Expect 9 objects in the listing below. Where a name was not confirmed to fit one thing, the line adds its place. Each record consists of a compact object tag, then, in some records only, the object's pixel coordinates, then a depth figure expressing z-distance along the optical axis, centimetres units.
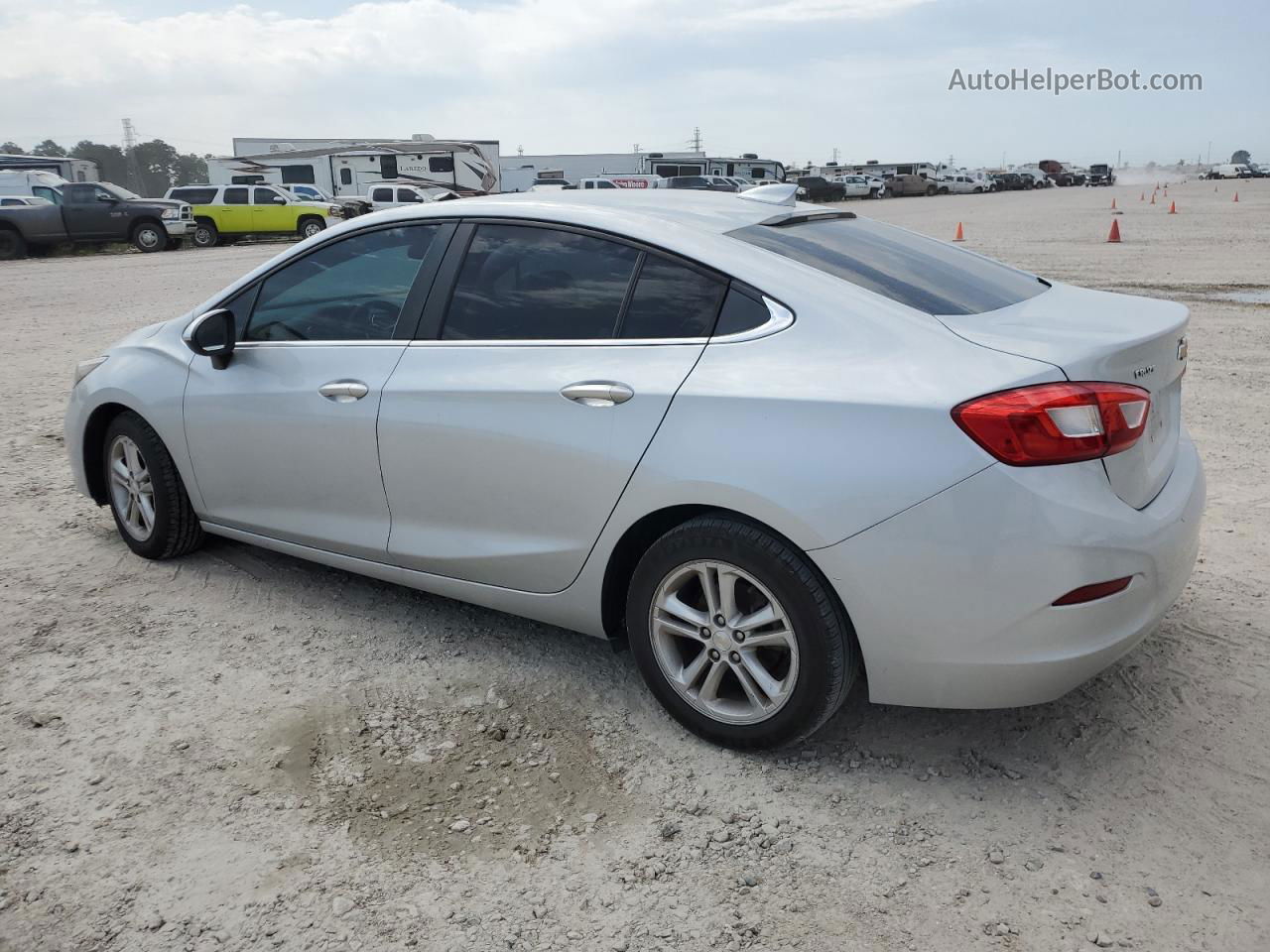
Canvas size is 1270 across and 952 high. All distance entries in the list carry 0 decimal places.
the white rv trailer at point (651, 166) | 5538
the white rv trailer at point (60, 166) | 3688
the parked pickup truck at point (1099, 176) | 9034
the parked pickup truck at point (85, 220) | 2423
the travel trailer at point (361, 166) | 3784
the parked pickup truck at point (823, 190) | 5703
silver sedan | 255
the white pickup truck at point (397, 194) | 3147
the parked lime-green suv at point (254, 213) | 2795
